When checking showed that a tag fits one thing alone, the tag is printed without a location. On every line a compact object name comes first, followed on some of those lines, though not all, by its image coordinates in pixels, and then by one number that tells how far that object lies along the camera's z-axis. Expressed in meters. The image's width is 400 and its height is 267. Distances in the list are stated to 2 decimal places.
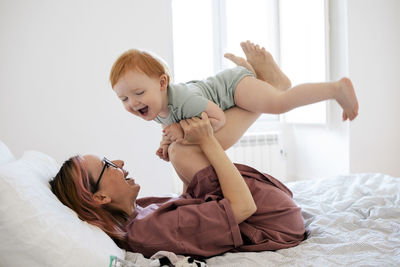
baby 1.24
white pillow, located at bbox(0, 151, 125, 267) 0.87
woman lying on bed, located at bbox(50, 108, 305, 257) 1.13
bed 0.88
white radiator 4.06
